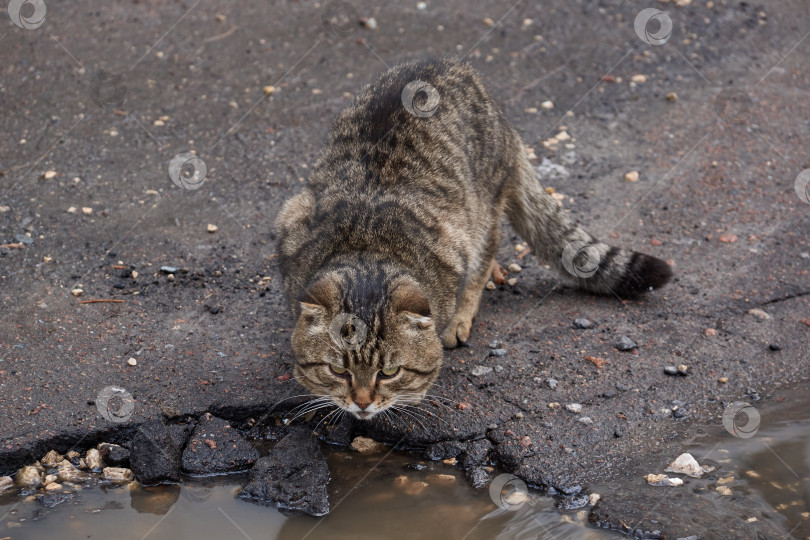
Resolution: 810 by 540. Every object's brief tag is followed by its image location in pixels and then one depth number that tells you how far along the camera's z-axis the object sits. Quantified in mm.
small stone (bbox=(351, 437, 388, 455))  4434
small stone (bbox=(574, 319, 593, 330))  5156
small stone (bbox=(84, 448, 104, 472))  4238
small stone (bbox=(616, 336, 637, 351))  4945
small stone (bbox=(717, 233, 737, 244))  5828
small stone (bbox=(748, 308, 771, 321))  5172
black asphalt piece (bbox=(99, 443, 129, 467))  4266
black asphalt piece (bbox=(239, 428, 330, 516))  4055
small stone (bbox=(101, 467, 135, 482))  4215
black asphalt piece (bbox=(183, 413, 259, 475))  4230
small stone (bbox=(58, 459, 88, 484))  4160
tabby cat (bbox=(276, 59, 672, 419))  4066
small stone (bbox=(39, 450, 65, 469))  4215
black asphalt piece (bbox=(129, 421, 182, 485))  4137
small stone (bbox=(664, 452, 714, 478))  4145
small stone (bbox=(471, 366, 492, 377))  4805
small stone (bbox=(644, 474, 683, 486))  4080
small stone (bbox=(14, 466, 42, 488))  4117
